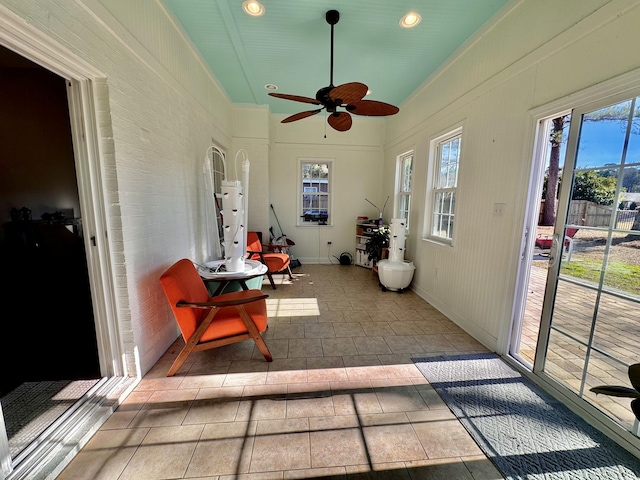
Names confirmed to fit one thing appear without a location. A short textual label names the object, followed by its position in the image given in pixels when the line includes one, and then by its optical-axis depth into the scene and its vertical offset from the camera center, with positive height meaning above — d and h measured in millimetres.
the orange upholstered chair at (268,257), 3971 -882
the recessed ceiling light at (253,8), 2146 +1678
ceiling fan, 1996 +884
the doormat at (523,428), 1292 -1325
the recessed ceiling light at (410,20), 2250 +1674
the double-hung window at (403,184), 4527 +378
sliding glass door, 1436 -342
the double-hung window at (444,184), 3138 +280
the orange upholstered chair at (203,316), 1840 -926
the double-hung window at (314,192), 5434 +233
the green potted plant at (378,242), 4480 -692
